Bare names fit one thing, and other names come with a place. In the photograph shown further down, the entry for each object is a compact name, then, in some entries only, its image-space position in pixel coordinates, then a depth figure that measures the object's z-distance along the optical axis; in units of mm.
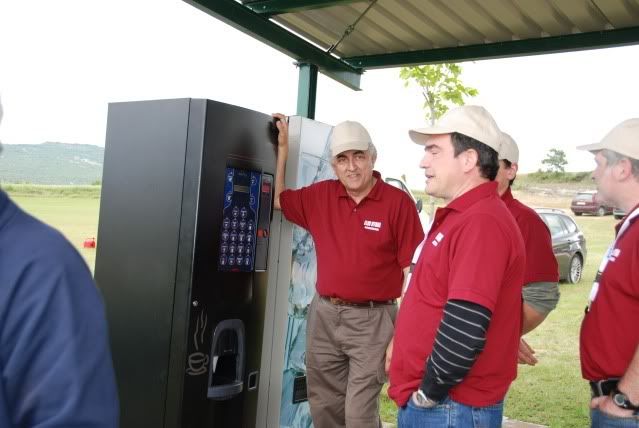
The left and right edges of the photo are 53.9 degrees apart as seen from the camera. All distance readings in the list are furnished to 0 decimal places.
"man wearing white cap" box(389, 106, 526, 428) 1815
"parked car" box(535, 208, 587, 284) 8594
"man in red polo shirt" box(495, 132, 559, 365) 2744
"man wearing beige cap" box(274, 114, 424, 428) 3066
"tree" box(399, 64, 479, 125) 8219
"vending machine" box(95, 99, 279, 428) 2564
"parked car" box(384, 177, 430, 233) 8145
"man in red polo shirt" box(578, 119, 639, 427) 1965
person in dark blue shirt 852
